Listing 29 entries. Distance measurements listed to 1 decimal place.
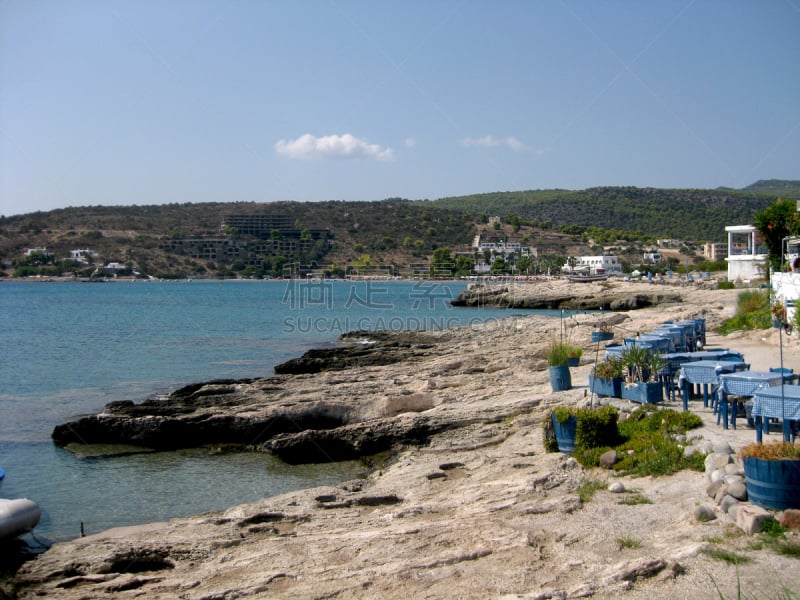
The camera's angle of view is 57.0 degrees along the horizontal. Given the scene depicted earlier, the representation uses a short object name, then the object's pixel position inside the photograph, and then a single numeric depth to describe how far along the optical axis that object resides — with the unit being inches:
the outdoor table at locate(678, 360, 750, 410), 385.7
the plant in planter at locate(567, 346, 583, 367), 642.8
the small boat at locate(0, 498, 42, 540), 345.4
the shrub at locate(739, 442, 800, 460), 249.9
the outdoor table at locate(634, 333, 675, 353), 506.0
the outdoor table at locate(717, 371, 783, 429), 337.4
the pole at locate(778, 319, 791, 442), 296.4
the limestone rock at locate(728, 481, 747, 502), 256.4
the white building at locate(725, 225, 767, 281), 1918.3
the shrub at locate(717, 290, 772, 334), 819.4
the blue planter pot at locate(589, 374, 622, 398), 430.0
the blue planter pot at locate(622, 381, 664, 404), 404.2
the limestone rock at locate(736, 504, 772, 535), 234.1
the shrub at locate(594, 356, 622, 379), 436.1
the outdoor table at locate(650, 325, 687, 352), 572.8
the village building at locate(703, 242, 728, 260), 4128.9
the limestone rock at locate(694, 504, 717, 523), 251.4
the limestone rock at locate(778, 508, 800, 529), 231.9
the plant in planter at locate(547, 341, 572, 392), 504.7
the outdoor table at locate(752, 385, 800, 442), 289.0
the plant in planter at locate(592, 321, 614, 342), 816.3
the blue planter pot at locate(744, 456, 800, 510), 241.3
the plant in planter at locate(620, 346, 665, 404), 405.4
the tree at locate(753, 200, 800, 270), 1079.0
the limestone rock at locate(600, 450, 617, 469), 333.7
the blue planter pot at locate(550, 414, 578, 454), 367.6
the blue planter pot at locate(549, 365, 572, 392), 504.4
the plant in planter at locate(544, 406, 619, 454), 357.4
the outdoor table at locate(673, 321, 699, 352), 630.5
